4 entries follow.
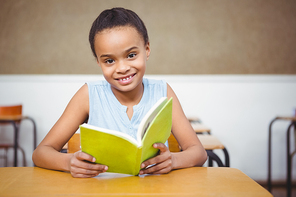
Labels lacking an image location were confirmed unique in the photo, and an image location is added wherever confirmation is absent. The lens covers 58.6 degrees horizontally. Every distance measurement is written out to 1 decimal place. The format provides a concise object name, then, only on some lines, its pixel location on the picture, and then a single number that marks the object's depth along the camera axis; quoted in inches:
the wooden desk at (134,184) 21.6
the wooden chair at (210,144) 49.1
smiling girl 28.5
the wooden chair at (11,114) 95.2
